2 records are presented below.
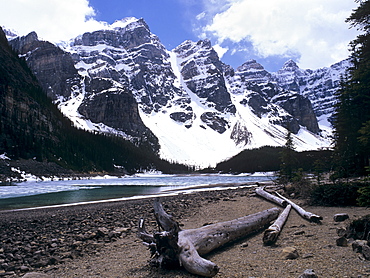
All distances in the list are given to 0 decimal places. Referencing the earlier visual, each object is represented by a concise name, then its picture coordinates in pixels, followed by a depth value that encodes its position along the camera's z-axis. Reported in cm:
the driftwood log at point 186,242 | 526
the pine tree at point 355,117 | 1084
